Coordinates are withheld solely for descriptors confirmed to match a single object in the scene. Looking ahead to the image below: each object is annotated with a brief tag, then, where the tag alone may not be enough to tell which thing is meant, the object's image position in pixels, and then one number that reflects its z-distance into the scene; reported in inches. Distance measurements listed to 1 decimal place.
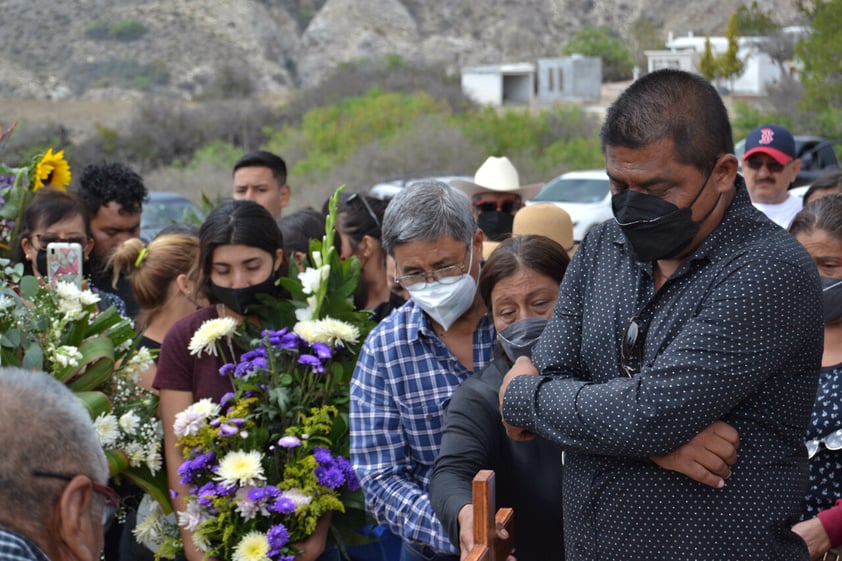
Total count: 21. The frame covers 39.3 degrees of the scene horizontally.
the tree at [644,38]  2802.7
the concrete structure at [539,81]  2506.2
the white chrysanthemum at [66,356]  155.8
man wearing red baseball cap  273.3
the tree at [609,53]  2785.4
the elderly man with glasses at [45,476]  82.8
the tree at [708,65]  2142.0
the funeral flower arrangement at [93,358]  157.2
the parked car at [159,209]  621.0
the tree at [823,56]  1060.5
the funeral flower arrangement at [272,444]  157.9
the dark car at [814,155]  785.6
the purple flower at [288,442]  159.2
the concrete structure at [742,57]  2314.2
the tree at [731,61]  2158.0
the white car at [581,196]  868.0
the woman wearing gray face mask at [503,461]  130.7
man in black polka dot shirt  101.7
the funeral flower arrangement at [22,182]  230.2
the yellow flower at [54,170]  241.8
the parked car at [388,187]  1044.4
